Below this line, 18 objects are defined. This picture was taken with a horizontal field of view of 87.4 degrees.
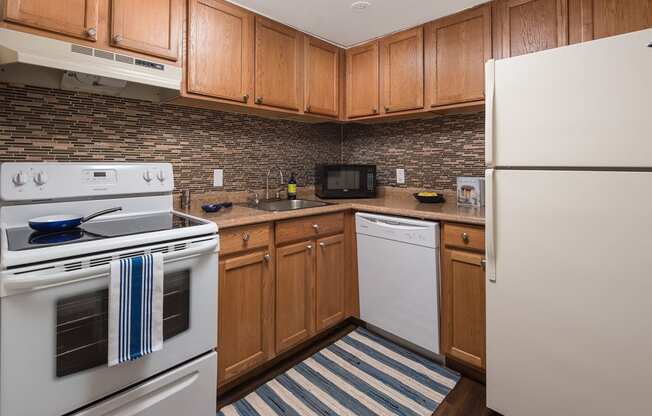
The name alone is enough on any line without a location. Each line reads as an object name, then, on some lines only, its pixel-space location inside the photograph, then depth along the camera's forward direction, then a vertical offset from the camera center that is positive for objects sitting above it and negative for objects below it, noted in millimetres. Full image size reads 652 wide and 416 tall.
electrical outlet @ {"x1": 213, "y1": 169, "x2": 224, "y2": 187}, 2270 +242
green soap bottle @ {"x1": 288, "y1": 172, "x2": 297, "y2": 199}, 2652 +191
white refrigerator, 1176 -62
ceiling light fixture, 2055 +1274
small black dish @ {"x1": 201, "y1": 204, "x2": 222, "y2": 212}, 1929 +37
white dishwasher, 1959 -388
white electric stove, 1046 -286
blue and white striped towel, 1162 -331
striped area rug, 1657 -923
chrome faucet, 2572 +223
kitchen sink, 2467 +71
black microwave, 2705 +260
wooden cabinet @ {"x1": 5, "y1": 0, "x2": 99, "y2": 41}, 1351 +827
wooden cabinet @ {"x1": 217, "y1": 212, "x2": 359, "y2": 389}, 1719 -425
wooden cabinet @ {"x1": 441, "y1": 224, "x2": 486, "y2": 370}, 1782 -479
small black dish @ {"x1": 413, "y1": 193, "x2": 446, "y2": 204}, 2361 +99
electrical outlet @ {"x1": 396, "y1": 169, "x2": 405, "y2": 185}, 2816 +306
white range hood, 1257 +616
